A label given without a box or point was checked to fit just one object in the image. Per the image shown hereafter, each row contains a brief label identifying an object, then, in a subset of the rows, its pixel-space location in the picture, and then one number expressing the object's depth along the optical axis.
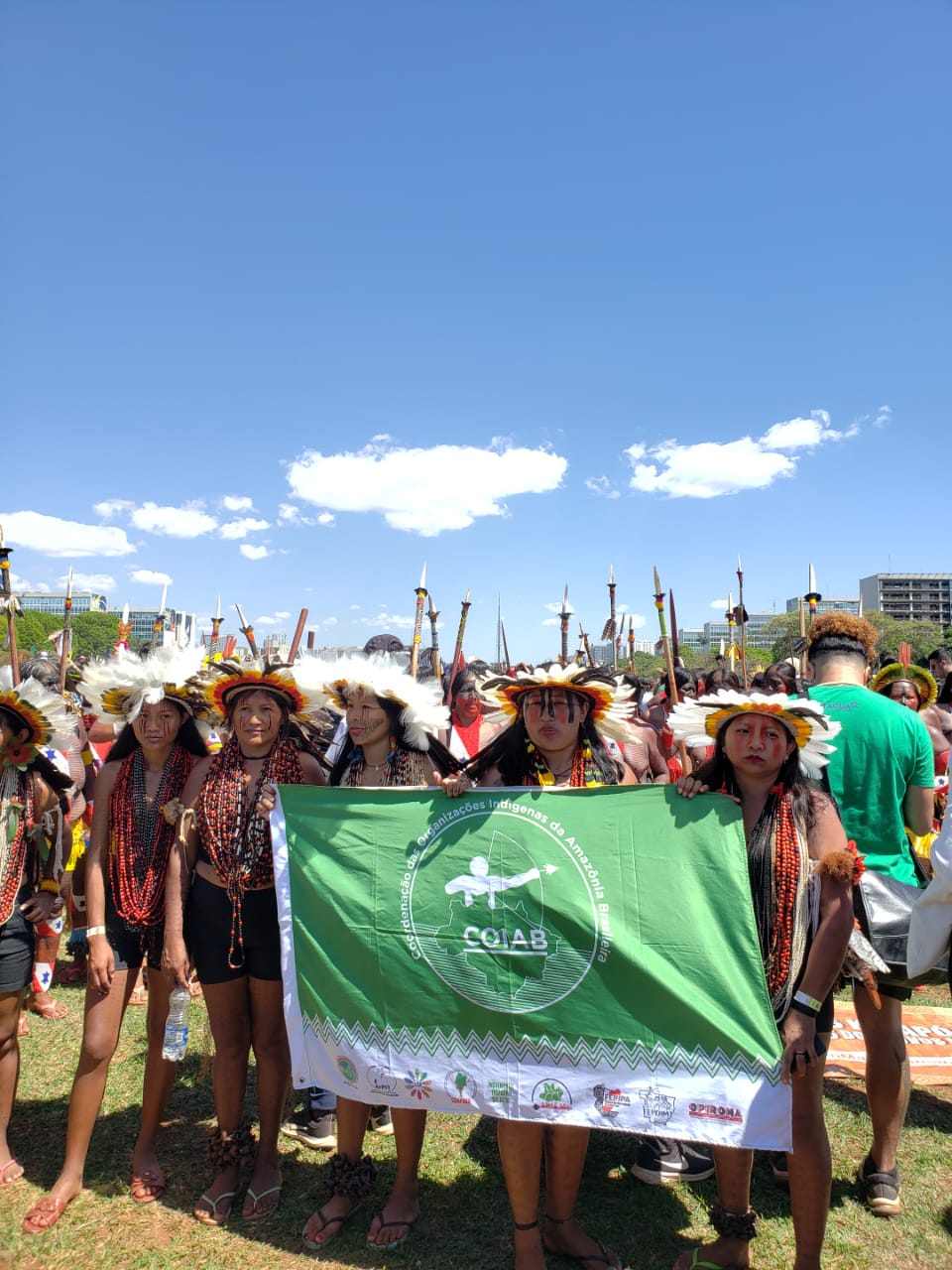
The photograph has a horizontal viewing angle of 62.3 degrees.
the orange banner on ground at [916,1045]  4.58
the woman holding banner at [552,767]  3.00
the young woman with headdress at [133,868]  3.51
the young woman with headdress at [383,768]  3.28
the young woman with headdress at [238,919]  3.44
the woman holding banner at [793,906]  2.71
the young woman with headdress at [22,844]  3.54
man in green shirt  3.48
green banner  2.81
